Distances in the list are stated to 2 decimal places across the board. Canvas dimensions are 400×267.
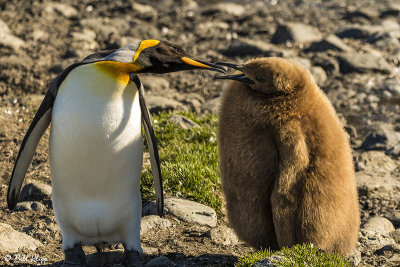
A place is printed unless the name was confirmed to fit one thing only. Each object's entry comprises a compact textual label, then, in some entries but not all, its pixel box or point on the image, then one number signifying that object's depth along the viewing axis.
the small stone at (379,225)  10.80
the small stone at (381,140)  14.59
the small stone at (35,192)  11.34
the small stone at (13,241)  9.30
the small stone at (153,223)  10.48
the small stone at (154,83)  18.06
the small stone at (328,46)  21.84
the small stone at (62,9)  25.19
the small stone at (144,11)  25.91
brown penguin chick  8.40
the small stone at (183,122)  14.05
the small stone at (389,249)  9.99
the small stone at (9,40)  20.31
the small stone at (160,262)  9.23
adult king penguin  8.79
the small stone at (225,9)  27.42
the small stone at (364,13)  27.52
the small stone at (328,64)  20.03
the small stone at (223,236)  10.18
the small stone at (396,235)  10.65
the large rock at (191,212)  10.66
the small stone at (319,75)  19.26
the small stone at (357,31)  23.89
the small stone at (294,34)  23.05
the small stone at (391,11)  27.83
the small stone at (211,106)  16.31
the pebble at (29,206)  10.94
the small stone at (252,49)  20.98
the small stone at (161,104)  15.71
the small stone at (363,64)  20.19
